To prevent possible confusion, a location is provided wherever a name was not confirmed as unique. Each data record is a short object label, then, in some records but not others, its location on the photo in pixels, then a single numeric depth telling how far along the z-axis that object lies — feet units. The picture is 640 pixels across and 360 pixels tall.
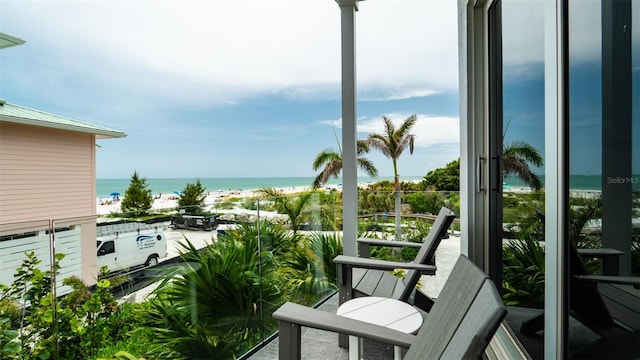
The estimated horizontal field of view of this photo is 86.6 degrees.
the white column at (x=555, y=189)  3.40
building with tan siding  42.57
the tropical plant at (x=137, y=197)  86.53
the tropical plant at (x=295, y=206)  10.19
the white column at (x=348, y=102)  10.47
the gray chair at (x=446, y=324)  2.72
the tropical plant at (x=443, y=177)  44.41
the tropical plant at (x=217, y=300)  6.90
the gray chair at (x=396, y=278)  7.39
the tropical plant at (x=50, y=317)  4.87
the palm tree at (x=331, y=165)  28.89
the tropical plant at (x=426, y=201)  12.01
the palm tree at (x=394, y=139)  28.58
